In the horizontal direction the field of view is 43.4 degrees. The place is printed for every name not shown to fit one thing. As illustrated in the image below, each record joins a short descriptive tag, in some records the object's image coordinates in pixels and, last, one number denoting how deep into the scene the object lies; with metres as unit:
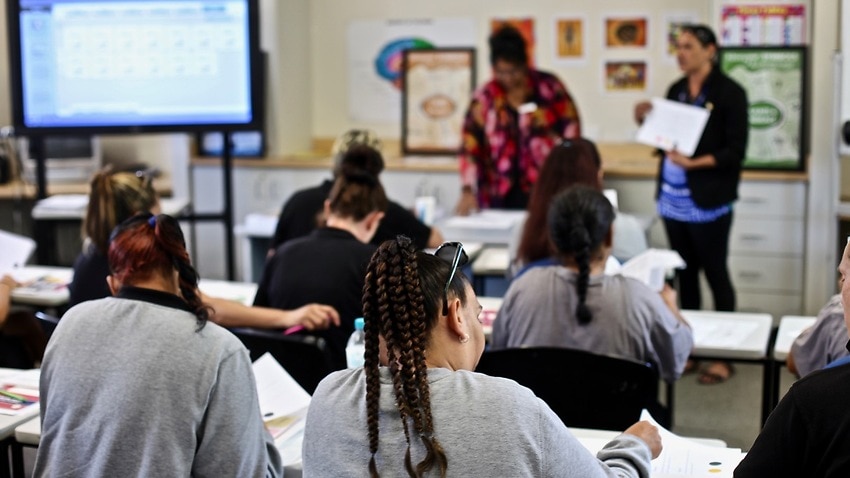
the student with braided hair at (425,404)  1.48
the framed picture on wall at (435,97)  6.61
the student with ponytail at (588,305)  2.76
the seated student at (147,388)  2.06
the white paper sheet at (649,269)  3.15
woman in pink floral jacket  5.44
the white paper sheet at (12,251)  3.69
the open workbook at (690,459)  2.06
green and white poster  5.58
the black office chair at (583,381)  2.57
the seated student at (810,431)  1.43
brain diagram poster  6.75
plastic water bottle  2.57
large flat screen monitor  4.91
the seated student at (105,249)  3.04
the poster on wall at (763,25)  5.61
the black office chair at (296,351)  2.77
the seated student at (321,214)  3.86
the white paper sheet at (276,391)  2.60
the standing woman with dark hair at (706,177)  4.69
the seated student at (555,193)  3.31
